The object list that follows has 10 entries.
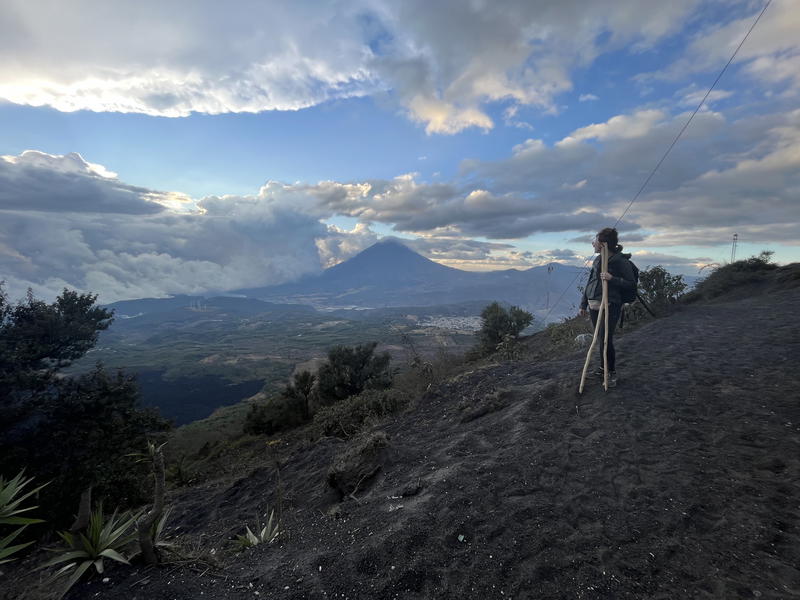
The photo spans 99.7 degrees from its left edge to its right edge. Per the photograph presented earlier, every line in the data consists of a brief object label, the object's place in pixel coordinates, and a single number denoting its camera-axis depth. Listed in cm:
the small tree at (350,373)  1686
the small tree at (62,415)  841
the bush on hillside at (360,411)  940
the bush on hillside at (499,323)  1873
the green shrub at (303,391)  1644
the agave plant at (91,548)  319
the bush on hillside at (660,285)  1283
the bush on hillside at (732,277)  1313
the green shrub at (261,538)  423
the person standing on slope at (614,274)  566
